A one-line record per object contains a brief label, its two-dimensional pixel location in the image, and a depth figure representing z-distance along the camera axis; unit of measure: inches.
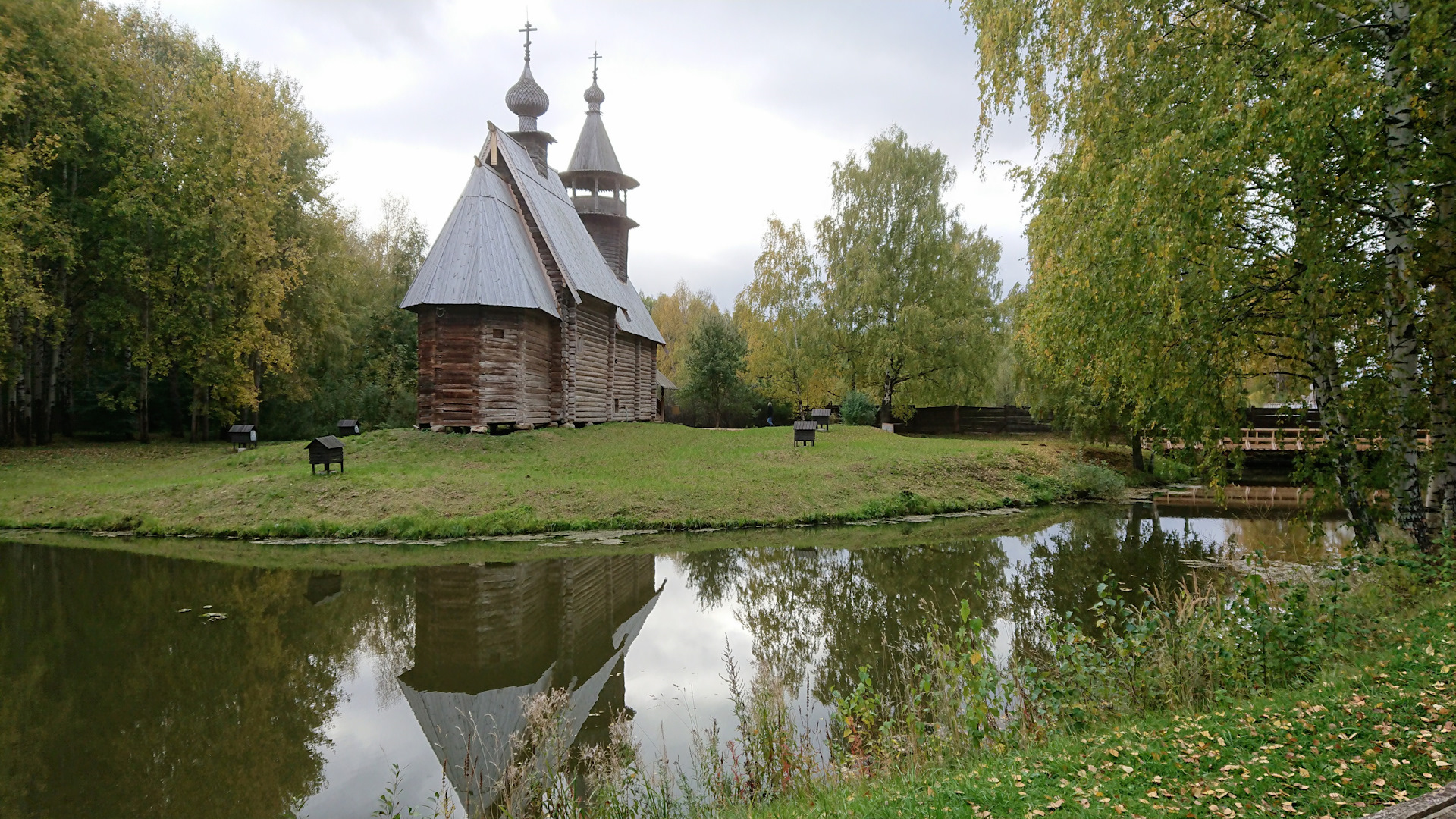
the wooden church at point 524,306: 787.4
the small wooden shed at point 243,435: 830.5
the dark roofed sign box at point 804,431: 844.1
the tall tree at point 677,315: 2156.7
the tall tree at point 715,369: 1439.5
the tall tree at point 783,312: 1286.9
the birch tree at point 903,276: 1184.2
